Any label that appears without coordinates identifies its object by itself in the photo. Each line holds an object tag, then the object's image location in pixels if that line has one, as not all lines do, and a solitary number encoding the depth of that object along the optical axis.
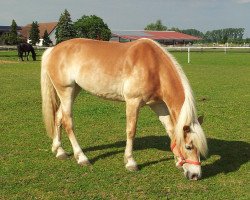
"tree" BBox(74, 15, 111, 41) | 87.00
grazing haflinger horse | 5.34
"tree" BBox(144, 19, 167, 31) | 168.43
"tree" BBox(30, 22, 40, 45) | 83.69
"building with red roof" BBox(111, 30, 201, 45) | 107.59
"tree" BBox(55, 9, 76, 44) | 79.86
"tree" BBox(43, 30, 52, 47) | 84.61
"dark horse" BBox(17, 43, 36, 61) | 34.01
